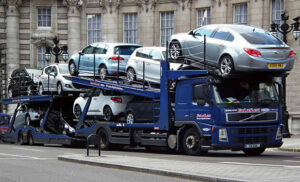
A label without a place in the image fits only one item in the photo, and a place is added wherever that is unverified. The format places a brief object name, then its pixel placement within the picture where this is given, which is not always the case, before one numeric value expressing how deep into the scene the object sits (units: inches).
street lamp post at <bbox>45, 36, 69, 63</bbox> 1335.4
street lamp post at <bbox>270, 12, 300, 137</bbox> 1080.6
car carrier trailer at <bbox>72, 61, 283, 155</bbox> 703.1
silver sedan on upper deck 690.2
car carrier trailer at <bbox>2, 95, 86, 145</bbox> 1054.4
